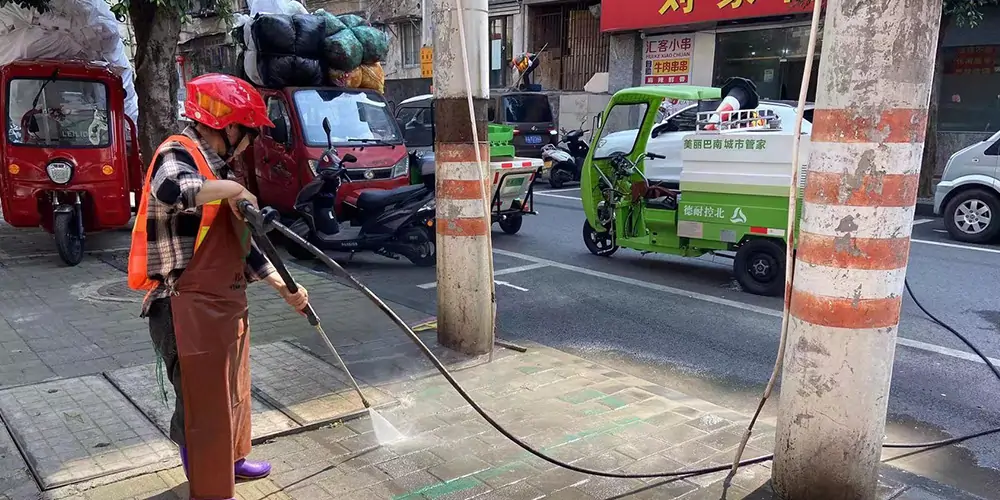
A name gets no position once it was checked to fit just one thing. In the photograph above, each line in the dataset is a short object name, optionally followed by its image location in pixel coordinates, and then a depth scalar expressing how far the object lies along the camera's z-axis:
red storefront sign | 15.60
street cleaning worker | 2.78
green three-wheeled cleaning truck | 6.84
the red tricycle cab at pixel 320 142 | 8.91
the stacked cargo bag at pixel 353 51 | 9.34
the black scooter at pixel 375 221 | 8.12
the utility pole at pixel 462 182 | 4.89
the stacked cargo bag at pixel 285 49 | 9.09
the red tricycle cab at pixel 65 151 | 7.75
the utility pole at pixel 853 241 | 2.68
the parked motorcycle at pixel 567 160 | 14.74
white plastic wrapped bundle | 8.48
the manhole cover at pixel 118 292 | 6.53
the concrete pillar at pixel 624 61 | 19.06
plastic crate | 10.67
